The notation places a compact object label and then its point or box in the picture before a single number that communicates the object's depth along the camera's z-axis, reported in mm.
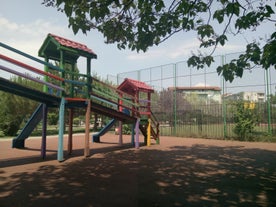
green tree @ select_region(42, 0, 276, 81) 4738
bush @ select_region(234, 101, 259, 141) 17055
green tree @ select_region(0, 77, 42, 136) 21938
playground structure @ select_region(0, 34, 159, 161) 8432
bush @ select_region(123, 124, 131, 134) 23733
